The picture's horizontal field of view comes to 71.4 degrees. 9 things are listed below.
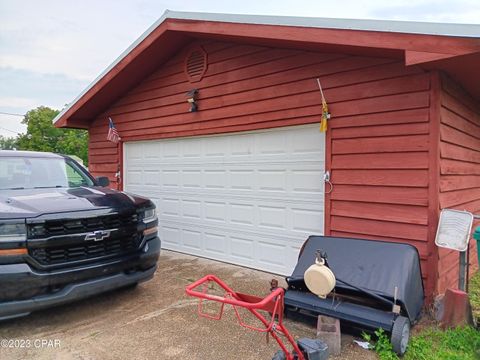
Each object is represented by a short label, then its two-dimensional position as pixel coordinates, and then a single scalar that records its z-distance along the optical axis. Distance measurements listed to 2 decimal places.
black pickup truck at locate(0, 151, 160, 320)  2.80
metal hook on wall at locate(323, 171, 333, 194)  4.27
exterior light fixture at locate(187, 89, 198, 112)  5.78
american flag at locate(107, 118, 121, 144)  7.11
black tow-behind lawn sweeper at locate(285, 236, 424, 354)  2.76
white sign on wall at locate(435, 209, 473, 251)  3.16
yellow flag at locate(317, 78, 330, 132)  4.18
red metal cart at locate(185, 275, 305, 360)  1.99
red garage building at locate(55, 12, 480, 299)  3.53
